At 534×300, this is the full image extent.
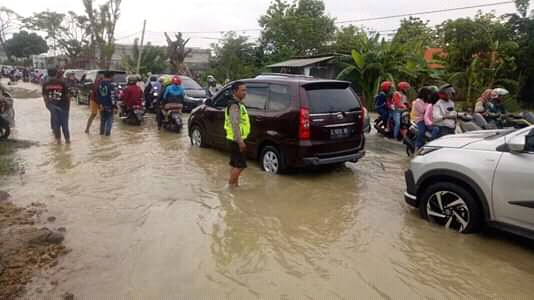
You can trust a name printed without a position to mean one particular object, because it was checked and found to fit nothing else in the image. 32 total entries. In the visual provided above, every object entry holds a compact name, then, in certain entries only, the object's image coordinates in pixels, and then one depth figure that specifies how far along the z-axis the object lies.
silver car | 4.68
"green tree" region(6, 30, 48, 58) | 66.88
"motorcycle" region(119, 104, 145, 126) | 14.36
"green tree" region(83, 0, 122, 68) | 41.06
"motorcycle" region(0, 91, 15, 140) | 10.92
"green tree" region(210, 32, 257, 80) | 33.41
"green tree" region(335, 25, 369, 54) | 22.44
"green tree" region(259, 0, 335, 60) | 36.69
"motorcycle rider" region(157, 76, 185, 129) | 13.16
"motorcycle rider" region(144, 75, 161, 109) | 17.49
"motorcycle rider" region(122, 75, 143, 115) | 13.77
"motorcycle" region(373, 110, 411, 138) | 12.01
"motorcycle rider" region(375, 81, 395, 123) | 12.40
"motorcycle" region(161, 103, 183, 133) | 13.16
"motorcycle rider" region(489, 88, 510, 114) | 9.39
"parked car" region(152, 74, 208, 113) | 18.16
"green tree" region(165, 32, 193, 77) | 31.56
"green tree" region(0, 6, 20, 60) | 53.00
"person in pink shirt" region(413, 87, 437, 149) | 8.78
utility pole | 31.78
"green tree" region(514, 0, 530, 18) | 24.34
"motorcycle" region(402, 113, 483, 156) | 8.77
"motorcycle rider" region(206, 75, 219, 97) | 18.91
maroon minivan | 7.51
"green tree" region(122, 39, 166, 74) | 36.75
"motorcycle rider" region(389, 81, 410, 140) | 11.89
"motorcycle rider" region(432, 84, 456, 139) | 8.41
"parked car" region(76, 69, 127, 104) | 19.32
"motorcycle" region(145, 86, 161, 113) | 17.55
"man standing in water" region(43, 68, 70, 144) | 10.91
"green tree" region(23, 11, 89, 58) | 46.94
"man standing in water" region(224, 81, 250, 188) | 6.80
